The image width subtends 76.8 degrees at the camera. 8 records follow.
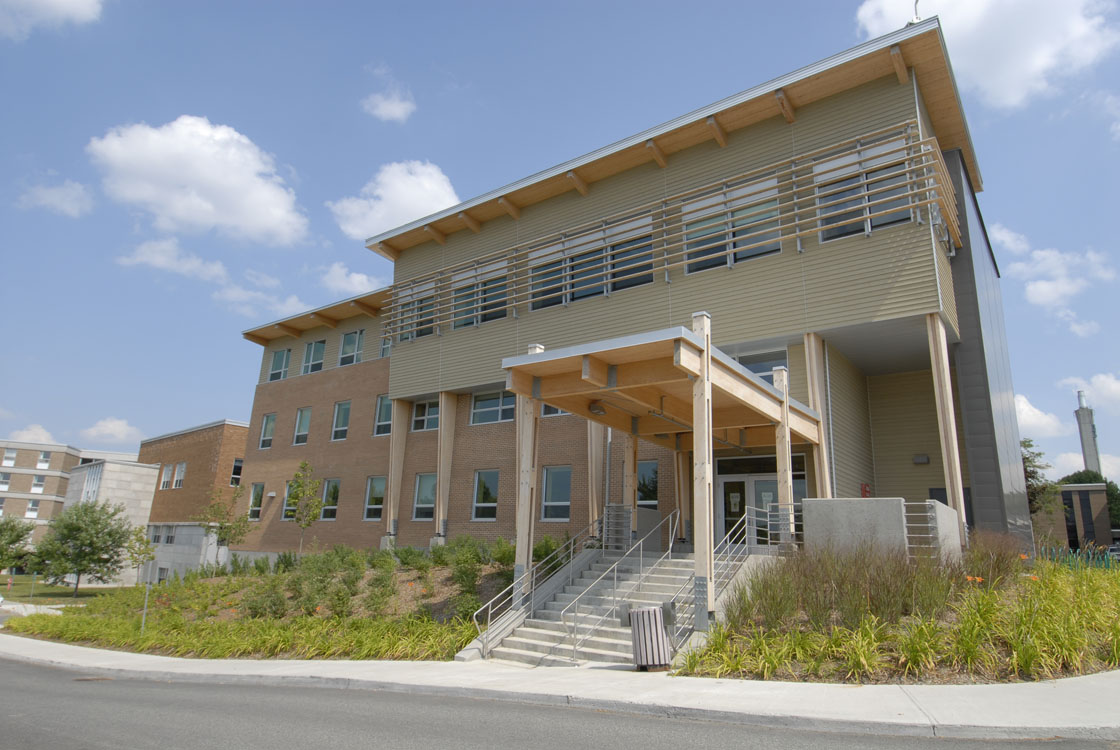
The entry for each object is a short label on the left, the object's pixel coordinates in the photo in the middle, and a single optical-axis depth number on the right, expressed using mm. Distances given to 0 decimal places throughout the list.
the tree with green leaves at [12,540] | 43875
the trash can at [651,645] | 10438
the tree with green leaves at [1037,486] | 33438
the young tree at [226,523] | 30703
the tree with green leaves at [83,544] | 32125
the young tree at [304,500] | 25328
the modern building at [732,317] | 16859
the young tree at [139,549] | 32594
